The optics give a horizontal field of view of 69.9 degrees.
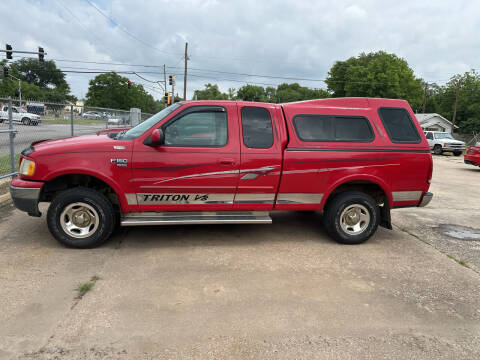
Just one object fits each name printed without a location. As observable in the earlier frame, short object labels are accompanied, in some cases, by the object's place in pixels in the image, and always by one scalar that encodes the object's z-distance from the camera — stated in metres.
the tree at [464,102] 50.34
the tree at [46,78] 94.00
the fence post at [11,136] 6.59
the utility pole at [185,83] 41.81
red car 14.41
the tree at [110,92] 80.31
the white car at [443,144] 25.03
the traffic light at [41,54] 27.45
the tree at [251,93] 117.44
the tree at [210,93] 112.25
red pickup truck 4.20
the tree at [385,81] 55.66
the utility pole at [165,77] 53.12
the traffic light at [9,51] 25.96
